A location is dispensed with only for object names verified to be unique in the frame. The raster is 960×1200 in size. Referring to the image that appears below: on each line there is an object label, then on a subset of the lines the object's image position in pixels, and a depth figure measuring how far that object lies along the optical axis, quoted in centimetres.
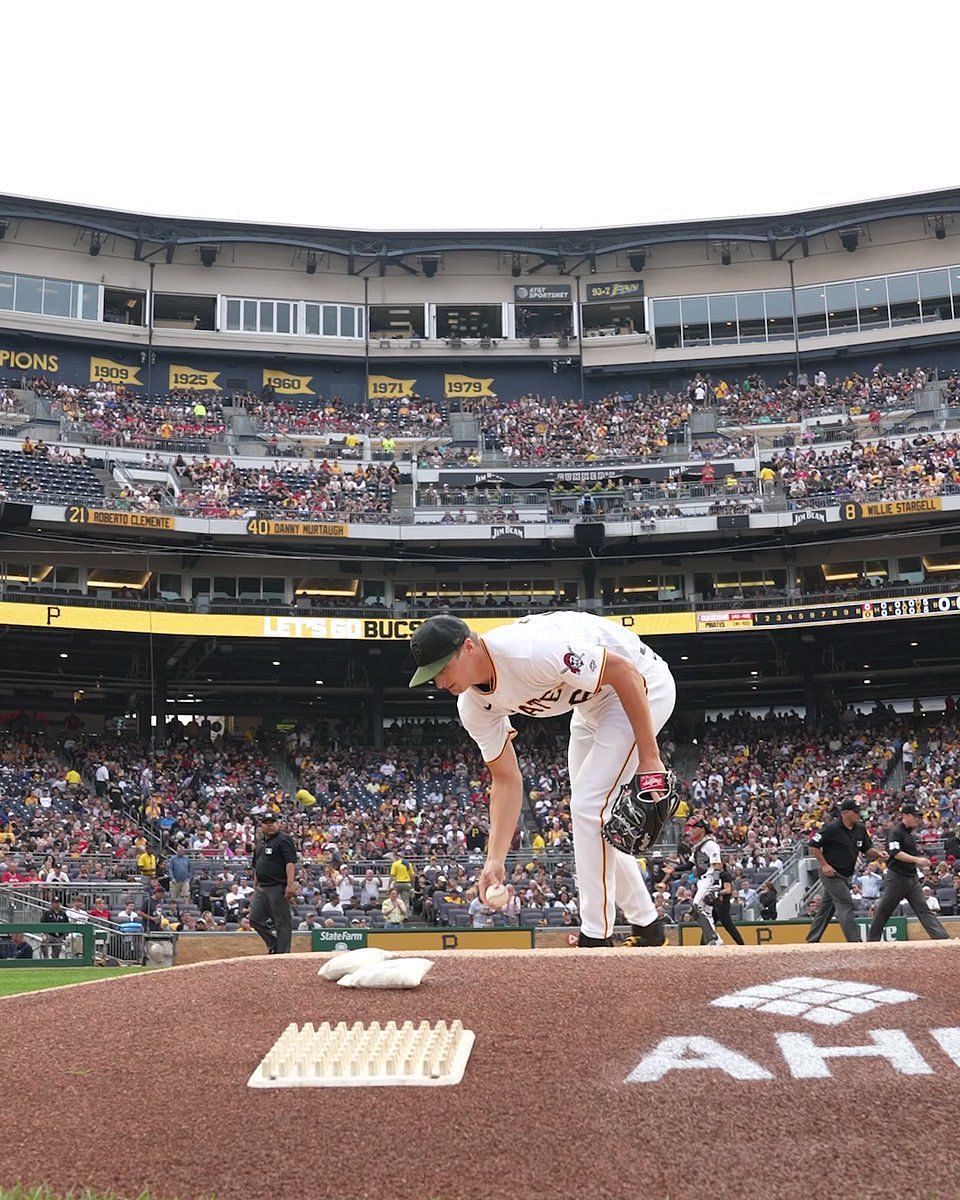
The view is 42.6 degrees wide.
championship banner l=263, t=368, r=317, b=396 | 5203
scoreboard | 3838
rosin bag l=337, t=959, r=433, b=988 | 662
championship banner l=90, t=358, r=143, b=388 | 5022
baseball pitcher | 661
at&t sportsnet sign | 5375
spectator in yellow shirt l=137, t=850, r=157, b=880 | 2800
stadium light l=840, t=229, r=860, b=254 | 5204
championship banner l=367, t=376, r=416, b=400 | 5278
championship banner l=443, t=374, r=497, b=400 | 5309
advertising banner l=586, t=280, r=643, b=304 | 5369
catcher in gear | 1576
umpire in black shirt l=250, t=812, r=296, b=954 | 1333
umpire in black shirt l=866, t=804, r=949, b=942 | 1215
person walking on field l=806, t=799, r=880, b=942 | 1353
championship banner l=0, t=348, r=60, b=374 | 4894
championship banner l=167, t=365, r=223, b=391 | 5119
